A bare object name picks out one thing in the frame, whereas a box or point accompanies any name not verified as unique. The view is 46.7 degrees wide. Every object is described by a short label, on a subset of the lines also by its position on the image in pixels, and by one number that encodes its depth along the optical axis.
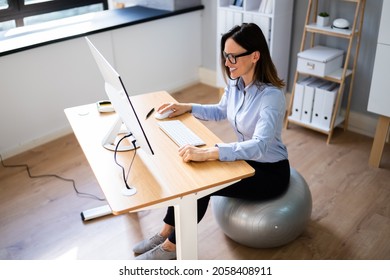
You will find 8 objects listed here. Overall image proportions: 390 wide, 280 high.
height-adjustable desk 1.67
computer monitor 1.61
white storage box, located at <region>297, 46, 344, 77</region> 3.24
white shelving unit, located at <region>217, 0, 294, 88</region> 3.41
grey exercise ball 2.20
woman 1.89
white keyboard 1.98
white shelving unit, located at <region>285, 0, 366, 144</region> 3.14
